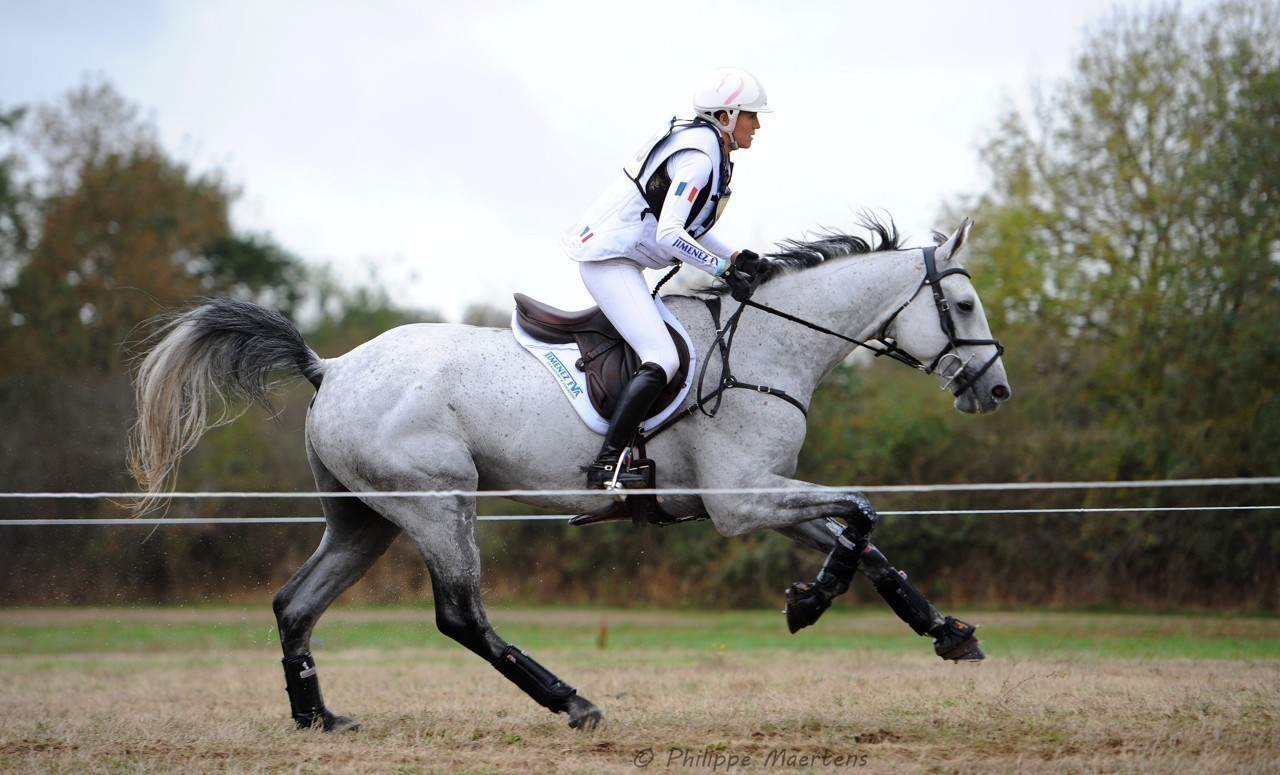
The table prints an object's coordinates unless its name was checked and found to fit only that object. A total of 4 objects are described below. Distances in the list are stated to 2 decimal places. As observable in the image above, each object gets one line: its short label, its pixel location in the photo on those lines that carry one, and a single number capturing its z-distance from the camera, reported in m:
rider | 12.59
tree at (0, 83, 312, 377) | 58.16
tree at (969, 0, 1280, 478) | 37.69
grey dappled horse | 12.86
